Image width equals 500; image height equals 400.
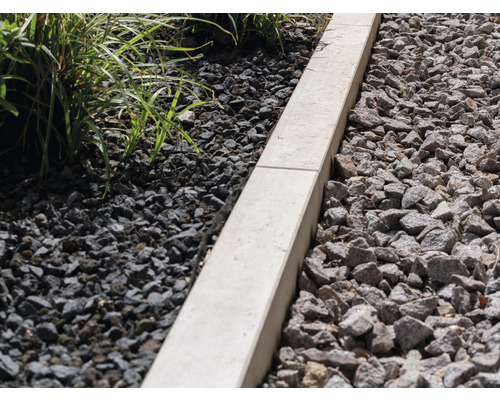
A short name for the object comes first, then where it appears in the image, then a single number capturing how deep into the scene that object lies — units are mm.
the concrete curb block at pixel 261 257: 939
